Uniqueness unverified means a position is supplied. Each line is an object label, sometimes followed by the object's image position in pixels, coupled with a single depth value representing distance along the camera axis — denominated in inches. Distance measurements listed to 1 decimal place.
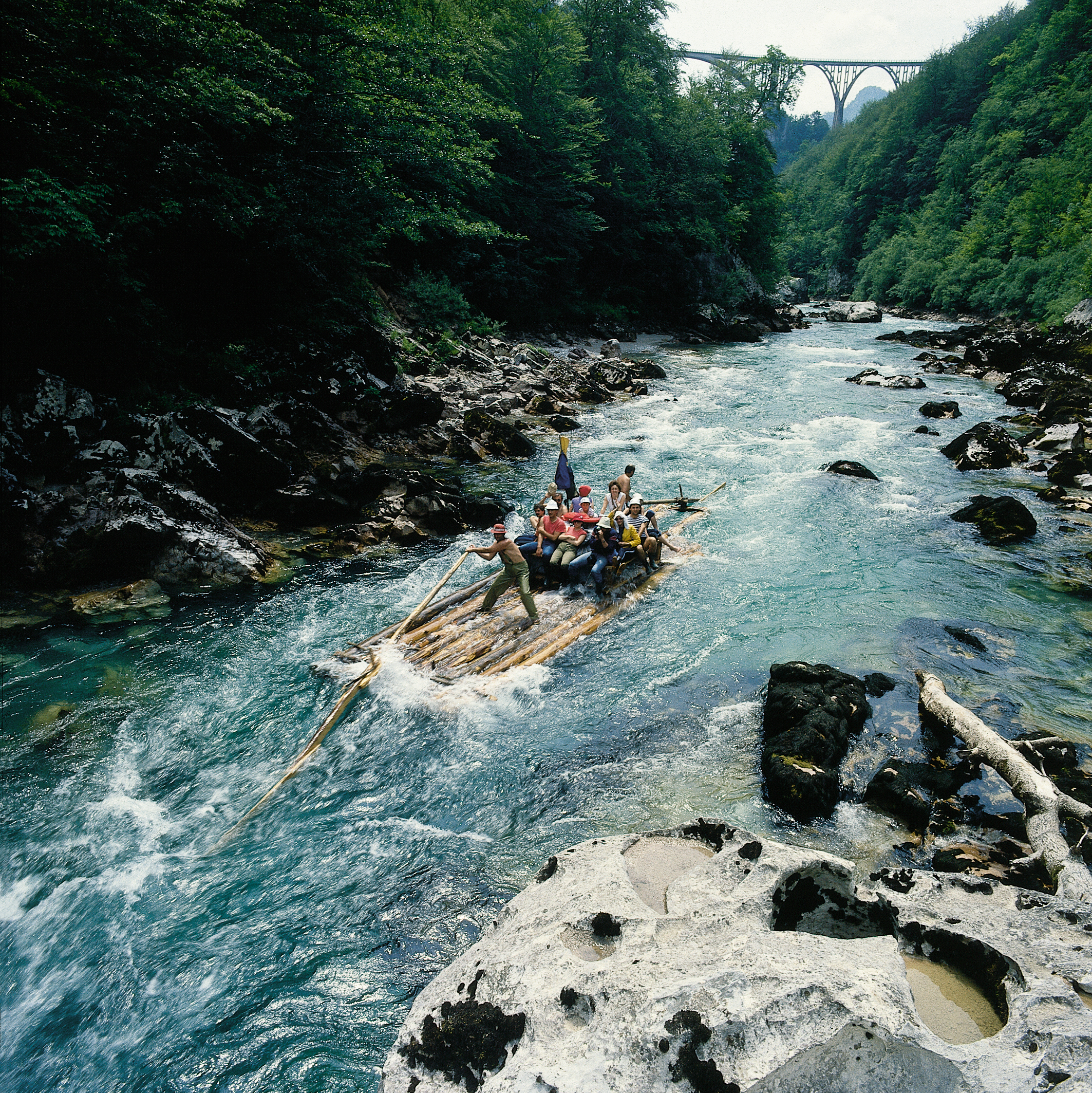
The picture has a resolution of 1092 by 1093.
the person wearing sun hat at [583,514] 424.5
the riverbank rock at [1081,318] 1119.6
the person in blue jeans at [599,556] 398.0
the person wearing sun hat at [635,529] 413.4
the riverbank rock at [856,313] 1982.0
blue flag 491.5
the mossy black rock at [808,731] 236.2
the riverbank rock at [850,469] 623.5
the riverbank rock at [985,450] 648.4
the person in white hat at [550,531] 402.0
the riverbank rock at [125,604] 362.9
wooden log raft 332.8
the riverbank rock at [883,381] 1013.2
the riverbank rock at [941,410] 842.2
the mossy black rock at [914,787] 231.0
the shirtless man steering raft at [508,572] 359.9
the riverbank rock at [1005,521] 474.9
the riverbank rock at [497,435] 682.8
